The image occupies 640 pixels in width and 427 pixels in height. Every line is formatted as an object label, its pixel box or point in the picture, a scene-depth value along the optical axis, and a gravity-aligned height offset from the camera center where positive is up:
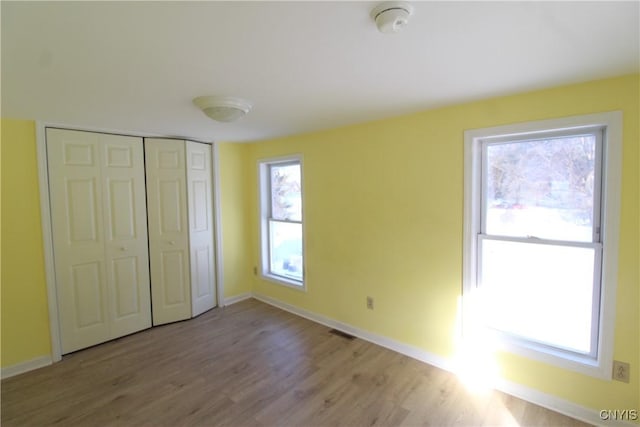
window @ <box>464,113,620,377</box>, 1.97 -0.29
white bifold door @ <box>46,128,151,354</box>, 2.87 -0.34
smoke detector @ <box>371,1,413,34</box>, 1.10 +0.68
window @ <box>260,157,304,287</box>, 3.95 -0.29
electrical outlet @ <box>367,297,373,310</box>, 3.14 -1.08
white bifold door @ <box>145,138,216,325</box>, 3.47 -0.29
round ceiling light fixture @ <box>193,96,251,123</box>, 2.10 +0.66
